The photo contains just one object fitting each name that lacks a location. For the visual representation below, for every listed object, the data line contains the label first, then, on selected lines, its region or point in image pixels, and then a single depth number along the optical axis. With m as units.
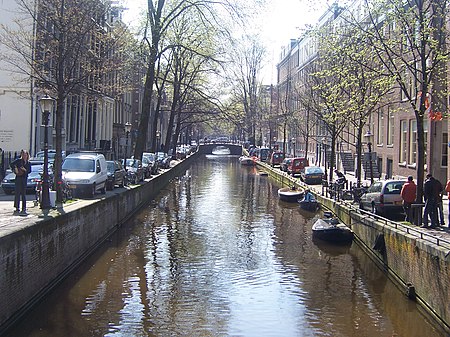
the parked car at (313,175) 39.72
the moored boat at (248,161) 72.94
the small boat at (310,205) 30.08
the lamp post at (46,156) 16.38
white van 22.08
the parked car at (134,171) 31.21
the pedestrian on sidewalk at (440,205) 17.11
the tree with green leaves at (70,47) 19.39
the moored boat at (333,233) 20.39
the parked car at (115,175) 26.26
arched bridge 109.21
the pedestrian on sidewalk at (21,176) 15.73
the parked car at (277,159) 62.09
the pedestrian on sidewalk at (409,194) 18.31
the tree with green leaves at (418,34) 17.02
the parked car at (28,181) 24.06
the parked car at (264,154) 71.85
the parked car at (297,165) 47.46
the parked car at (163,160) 50.42
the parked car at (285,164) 50.80
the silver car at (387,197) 20.89
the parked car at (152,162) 40.97
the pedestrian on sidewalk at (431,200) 16.88
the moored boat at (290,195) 33.84
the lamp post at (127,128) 34.49
